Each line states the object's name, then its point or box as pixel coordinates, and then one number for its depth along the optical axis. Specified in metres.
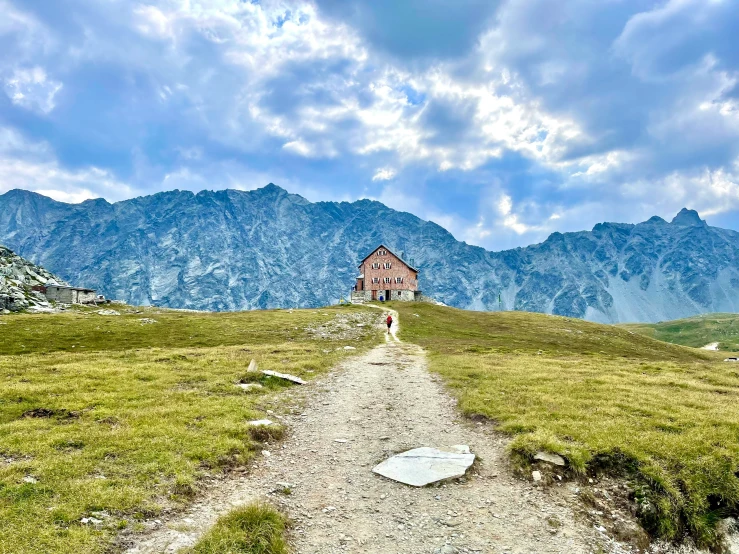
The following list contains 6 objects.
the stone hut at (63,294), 90.50
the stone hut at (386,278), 127.81
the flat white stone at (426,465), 12.30
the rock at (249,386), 22.26
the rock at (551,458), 12.87
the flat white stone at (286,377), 24.88
